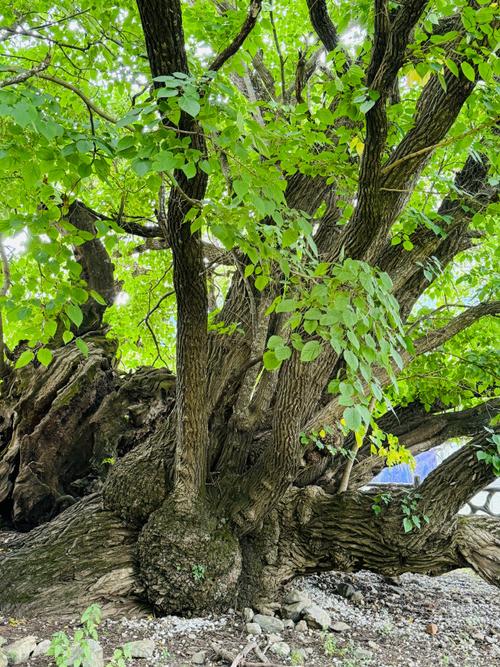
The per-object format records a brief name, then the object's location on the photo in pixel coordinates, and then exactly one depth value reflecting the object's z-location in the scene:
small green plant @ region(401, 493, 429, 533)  3.86
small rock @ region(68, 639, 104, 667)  2.44
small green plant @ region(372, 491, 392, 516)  4.00
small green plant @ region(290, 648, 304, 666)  2.97
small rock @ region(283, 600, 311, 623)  3.69
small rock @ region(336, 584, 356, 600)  4.47
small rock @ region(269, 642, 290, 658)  3.05
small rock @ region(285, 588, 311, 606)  3.86
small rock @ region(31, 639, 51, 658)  2.69
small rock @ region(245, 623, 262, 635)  3.30
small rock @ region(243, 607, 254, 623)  3.51
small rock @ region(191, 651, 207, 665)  2.86
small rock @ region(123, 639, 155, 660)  2.81
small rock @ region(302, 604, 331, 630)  3.57
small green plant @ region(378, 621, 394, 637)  3.67
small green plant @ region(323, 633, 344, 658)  3.17
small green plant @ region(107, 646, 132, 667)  2.51
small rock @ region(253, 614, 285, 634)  3.41
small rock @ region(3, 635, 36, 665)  2.59
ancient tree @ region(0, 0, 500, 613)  2.00
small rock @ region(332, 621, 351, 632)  3.59
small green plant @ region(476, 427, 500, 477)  3.83
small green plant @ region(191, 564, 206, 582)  3.46
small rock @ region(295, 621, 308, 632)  3.50
